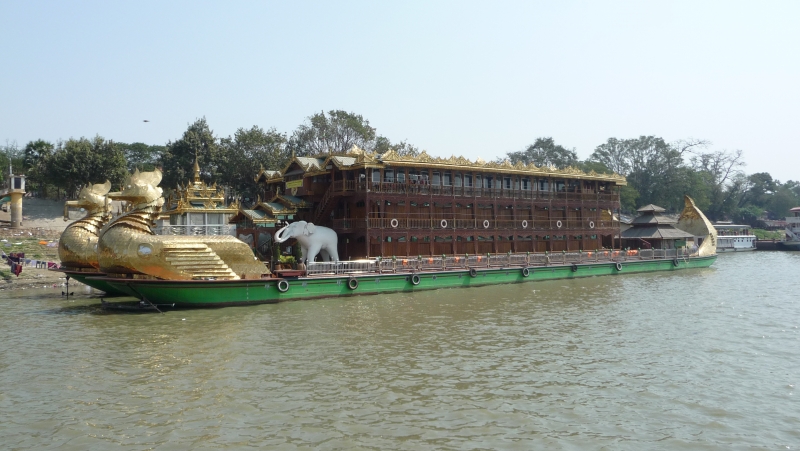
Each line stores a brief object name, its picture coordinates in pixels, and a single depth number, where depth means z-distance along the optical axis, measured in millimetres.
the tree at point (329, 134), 54969
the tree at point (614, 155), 90625
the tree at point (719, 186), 93188
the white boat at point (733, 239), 72812
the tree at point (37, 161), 53875
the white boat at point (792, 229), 77562
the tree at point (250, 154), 52375
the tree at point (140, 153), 75375
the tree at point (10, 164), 65031
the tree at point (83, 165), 49031
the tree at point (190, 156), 51344
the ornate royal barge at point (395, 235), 23469
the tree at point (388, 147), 58094
